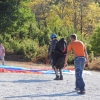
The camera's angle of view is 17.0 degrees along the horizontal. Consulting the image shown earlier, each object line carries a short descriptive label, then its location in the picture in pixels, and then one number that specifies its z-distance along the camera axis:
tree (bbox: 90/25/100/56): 44.72
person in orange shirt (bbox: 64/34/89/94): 10.54
